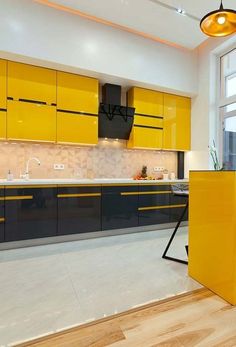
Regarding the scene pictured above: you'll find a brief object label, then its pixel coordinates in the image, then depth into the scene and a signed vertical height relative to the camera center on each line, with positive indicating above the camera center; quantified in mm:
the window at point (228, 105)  3844 +1285
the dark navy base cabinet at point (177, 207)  3777 -637
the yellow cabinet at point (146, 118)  3867 +1053
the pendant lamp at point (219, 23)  1848 +1412
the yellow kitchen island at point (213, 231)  1604 -495
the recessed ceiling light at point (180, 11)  2939 +2322
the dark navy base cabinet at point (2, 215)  2615 -541
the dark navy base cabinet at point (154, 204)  3510 -540
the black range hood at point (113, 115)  3627 +1034
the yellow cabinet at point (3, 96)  2898 +1078
